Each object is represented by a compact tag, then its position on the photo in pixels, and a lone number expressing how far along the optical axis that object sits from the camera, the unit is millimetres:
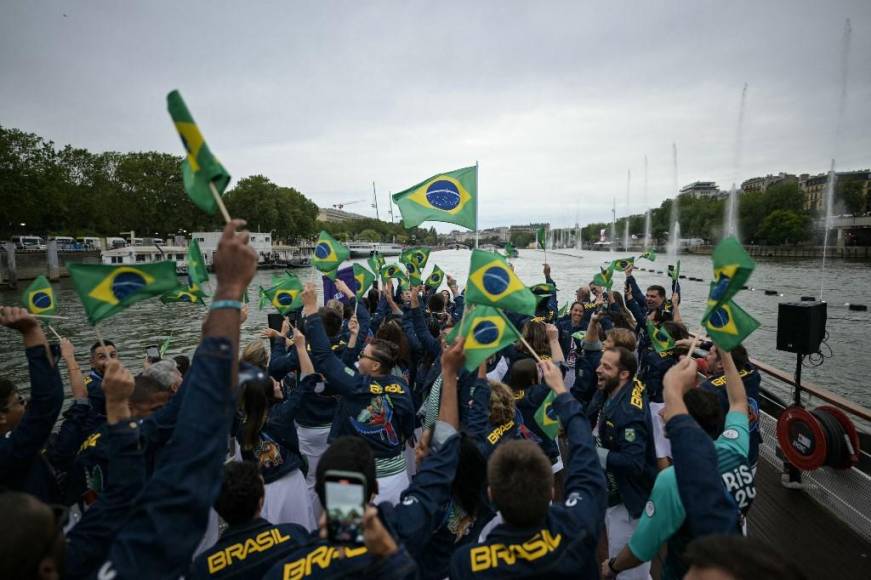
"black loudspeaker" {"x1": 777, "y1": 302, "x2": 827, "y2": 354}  5379
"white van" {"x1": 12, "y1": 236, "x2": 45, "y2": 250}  57362
